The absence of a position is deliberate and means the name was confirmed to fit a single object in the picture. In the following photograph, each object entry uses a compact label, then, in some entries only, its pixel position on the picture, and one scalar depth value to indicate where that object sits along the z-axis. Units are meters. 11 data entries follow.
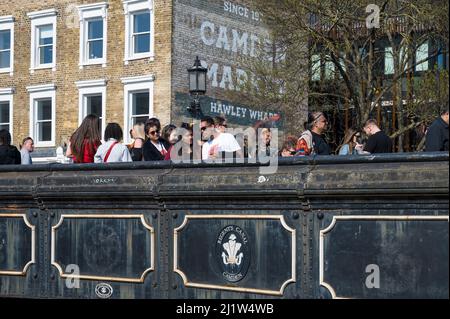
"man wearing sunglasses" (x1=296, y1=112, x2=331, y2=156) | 7.46
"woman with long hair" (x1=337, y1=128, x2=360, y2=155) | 12.50
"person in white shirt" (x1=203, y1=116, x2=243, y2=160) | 8.70
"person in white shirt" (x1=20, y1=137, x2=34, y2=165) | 11.22
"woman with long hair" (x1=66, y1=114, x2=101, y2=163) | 7.47
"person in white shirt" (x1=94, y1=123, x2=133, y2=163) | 7.33
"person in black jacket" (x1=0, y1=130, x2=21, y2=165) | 8.02
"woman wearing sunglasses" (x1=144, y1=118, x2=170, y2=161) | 7.92
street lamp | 17.94
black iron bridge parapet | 4.89
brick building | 29.02
